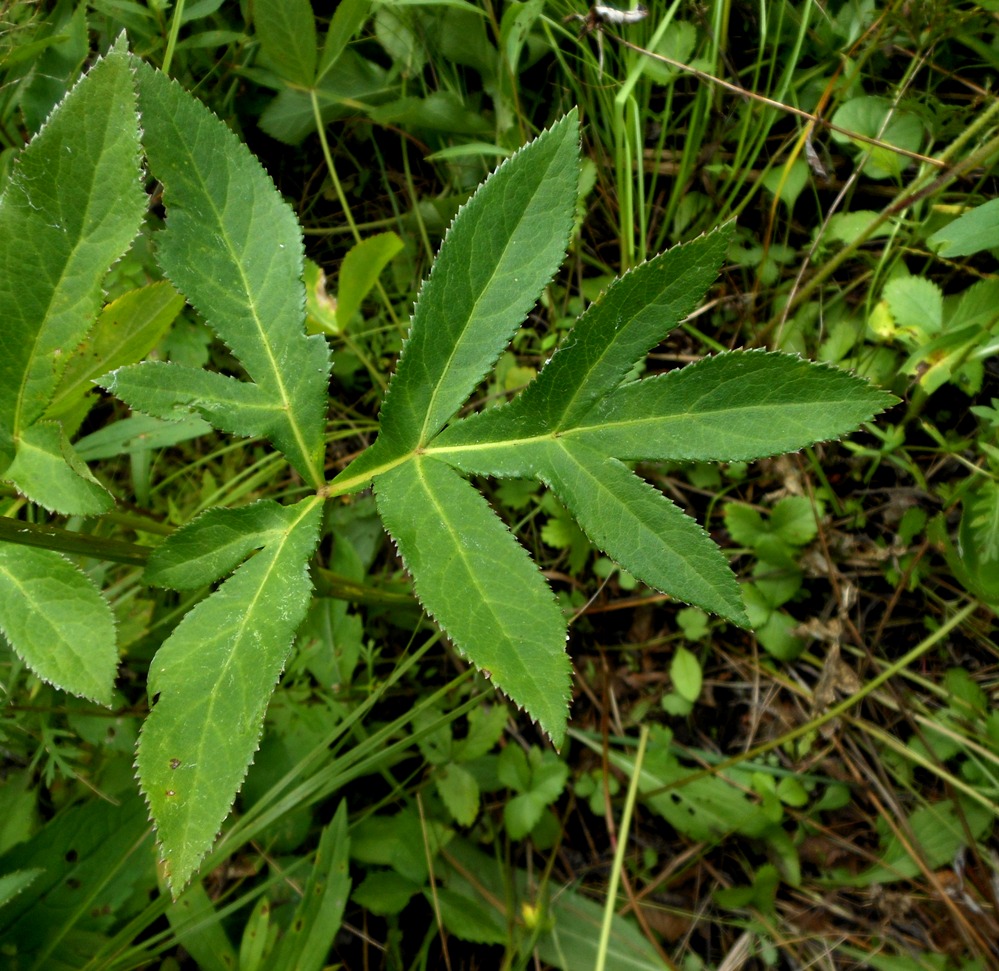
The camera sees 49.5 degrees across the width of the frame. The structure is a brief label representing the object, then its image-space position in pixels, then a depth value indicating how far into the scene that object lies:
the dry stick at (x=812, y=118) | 0.32
